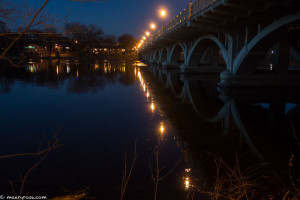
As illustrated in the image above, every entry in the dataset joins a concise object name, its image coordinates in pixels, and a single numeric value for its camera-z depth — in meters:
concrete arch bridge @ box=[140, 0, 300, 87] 13.12
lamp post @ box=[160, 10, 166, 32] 36.31
